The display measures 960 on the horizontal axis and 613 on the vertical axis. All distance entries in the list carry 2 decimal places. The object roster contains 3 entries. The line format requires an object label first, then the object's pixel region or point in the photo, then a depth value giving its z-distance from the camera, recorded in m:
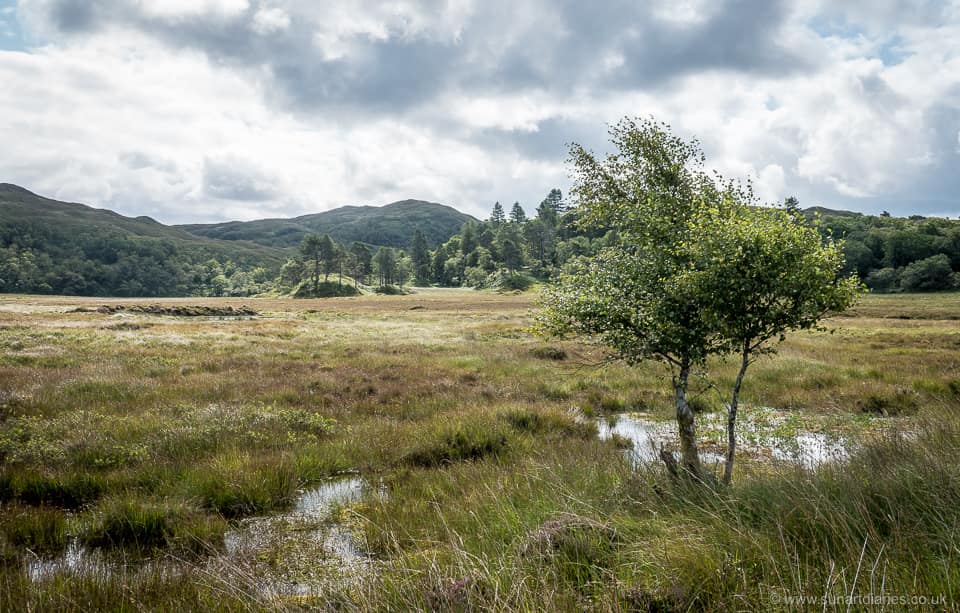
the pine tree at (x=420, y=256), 181.00
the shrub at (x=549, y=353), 26.06
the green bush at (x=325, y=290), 134.50
